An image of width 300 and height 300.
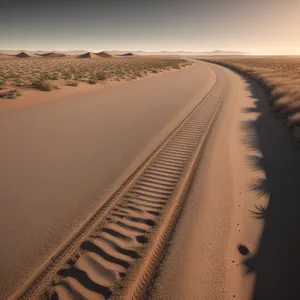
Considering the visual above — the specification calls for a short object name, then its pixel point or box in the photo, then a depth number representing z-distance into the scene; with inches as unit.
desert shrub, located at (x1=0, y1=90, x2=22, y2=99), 470.8
